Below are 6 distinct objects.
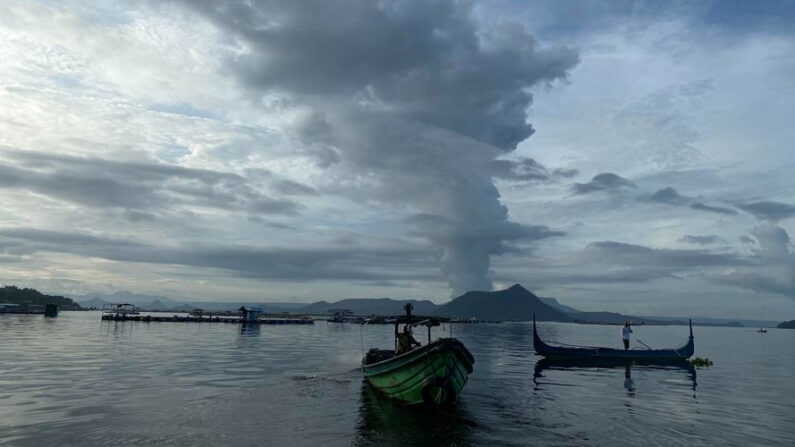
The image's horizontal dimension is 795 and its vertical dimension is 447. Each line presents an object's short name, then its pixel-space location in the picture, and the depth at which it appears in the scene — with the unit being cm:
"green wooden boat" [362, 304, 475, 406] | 2253
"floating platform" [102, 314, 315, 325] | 11900
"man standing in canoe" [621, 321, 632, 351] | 5044
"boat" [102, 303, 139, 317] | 12330
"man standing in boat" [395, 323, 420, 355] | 2770
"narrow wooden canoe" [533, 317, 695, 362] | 4788
